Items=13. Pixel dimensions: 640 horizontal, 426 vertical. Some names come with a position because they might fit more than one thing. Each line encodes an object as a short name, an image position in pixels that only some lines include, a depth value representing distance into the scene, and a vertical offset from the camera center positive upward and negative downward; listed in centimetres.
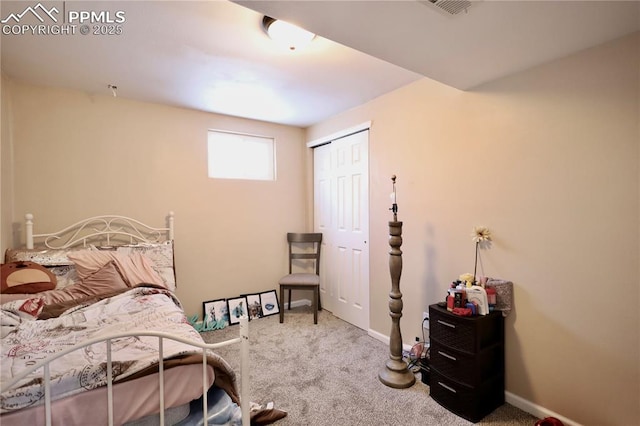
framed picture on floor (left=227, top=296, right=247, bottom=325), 340 -115
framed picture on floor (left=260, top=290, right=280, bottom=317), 364 -117
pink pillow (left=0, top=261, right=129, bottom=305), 205 -56
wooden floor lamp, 223 -83
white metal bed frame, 100 -29
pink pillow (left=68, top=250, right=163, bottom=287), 235 -44
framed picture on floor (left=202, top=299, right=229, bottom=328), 328 -116
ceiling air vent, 123 +85
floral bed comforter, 109 -62
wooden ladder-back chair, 336 -78
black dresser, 181 -100
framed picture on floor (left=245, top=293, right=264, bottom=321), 354 -117
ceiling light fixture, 172 +107
